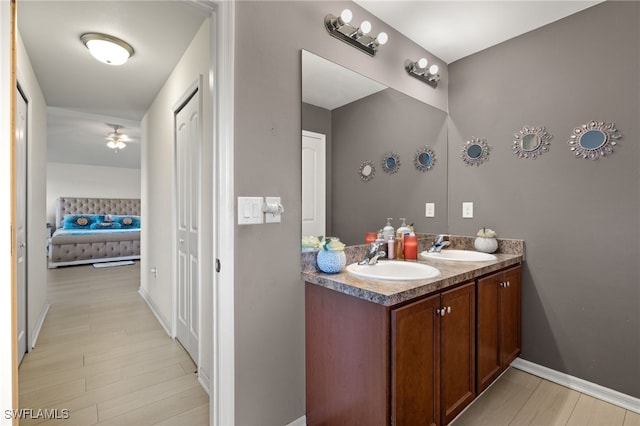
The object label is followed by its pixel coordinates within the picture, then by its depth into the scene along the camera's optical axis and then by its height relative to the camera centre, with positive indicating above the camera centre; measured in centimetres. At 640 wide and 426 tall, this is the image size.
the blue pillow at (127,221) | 717 -26
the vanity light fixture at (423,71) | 217 +102
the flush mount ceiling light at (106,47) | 211 +114
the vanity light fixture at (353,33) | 165 +102
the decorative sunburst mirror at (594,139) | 179 +43
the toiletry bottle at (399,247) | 203 -25
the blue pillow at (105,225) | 673 -34
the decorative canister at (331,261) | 153 -26
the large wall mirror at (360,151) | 168 +38
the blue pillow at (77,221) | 668 -24
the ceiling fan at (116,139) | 493 +120
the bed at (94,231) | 575 -44
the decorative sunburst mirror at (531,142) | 204 +47
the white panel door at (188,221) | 222 -8
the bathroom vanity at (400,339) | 118 -58
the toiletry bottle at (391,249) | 197 -25
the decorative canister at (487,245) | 221 -25
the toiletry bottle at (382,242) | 195 -21
